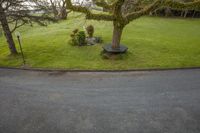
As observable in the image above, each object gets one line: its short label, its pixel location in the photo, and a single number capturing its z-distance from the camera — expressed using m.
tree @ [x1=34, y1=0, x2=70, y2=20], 20.08
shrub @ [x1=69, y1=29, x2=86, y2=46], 10.46
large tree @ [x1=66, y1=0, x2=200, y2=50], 7.63
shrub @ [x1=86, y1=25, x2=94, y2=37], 11.10
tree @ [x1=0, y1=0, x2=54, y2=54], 8.32
